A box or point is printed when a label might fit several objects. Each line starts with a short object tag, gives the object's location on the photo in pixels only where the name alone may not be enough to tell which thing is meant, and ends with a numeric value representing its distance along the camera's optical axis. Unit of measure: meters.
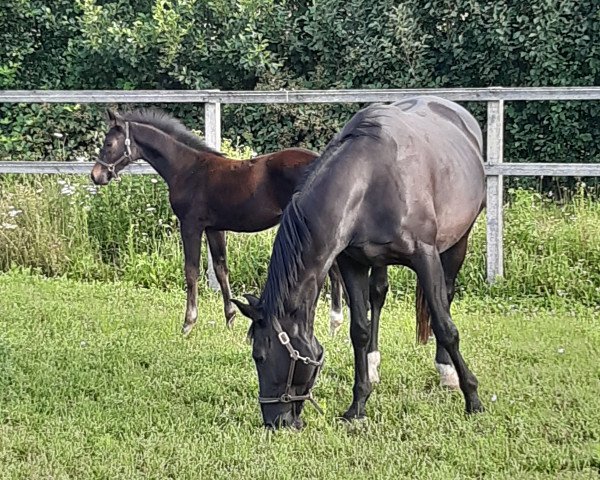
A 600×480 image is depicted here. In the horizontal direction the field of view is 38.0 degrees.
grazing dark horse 4.05
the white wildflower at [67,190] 8.41
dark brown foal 6.39
